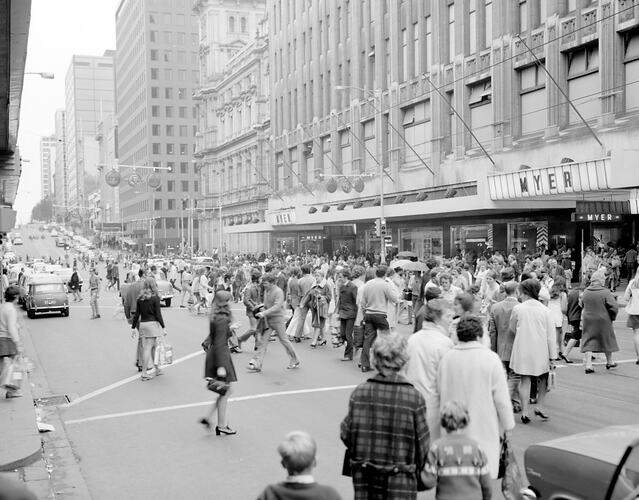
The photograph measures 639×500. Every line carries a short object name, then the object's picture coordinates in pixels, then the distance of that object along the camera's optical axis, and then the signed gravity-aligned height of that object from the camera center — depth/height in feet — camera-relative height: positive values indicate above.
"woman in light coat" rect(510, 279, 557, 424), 31.40 -4.05
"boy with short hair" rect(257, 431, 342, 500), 13.29 -4.09
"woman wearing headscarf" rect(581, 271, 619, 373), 42.06 -4.38
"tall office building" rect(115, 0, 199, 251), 423.64 +79.58
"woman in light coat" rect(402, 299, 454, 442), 20.97 -3.36
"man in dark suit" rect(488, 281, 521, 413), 33.94 -4.01
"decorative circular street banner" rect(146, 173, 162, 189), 123.95 +11.11
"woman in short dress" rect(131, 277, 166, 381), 45.03 -4.15
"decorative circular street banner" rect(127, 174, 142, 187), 127.95 +11.80
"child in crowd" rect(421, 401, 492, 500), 16.34 -4.63
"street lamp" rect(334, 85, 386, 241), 156.25 +25.22
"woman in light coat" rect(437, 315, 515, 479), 19.27 -3.75
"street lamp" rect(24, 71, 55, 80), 75.00 +17.29
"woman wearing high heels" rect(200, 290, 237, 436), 31.63 -4.48
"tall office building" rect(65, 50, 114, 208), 616.80 +54.87
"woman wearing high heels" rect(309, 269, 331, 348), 58.54 -4.77
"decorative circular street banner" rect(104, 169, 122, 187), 118.93 +11.34
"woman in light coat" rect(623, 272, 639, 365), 44.55 -3.90
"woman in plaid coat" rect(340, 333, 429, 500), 16.43 -4.09
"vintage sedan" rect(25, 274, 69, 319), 90.74 -5.30
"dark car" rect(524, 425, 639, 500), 15.12 -4.84
